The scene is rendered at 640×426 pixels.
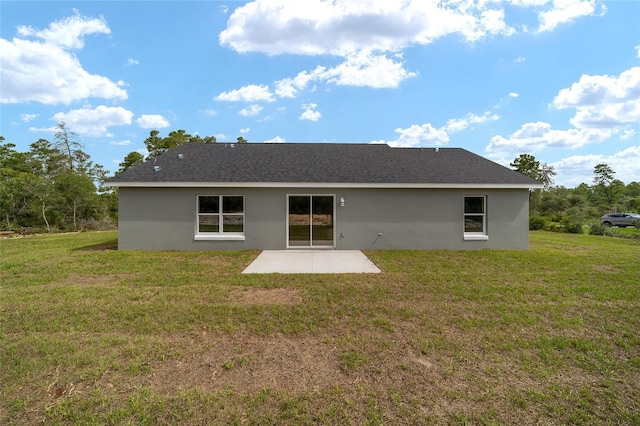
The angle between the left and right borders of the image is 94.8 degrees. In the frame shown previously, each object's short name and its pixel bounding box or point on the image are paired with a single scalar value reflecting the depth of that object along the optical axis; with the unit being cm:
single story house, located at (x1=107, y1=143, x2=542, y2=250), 1148
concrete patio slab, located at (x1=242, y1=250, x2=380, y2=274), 817
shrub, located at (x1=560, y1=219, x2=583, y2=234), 2025
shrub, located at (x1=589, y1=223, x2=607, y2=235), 1985
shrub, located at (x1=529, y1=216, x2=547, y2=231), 2241
